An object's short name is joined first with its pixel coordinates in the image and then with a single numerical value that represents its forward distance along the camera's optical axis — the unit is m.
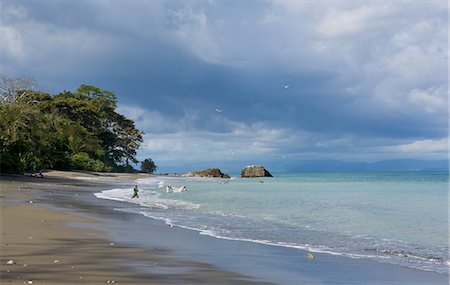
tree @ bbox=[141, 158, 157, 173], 113.10
